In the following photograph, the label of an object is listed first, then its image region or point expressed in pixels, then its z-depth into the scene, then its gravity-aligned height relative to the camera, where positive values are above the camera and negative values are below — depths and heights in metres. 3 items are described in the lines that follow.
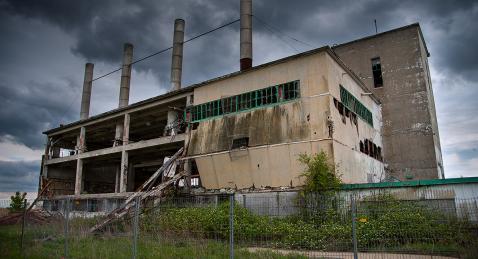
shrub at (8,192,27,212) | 28.19 +0.52
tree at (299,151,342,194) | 15.11 +1.26
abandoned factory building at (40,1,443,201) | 17.17 +4.97
